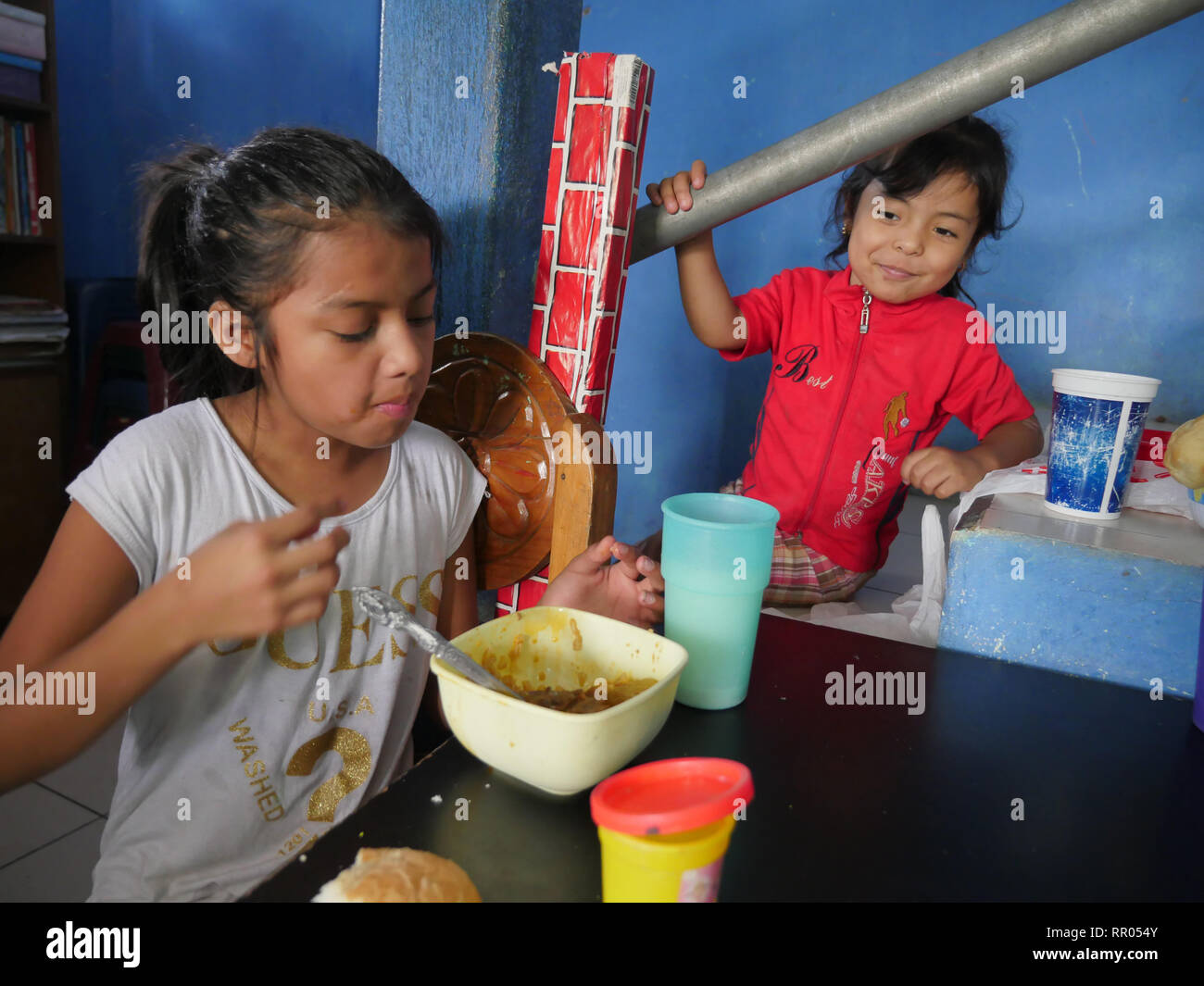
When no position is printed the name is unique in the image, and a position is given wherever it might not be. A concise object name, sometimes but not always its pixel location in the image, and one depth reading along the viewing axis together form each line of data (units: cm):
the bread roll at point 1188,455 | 98
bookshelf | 268
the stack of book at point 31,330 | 262
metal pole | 100
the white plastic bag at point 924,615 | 127
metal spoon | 68
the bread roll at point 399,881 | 47
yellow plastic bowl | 60
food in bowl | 76
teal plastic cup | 78
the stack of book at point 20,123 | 255
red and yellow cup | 45
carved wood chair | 104
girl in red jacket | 171
